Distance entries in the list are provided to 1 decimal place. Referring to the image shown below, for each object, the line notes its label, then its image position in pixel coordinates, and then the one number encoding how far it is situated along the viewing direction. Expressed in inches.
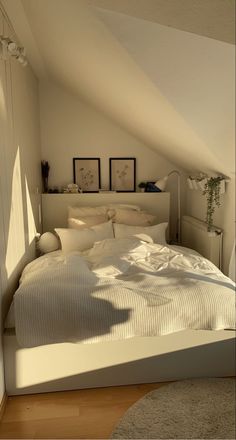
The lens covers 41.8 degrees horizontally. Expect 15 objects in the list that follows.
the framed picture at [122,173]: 157.5
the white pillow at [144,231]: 127.9
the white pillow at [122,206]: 147.1
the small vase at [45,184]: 152.4
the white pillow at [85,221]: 134.6
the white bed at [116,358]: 73.6
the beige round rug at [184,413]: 62.5
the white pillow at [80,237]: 122.3
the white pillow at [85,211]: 141.5
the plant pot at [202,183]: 132.4
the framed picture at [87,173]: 155.6
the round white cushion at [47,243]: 126.4
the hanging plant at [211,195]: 120.9
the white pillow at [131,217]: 138.9
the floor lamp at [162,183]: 149.0
